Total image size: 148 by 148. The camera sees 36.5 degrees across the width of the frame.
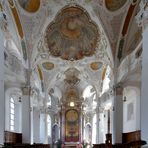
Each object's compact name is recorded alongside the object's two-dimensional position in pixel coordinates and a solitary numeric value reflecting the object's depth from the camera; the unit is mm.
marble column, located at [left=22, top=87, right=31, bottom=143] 14745
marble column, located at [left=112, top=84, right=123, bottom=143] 14427
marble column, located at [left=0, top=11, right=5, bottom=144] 7572
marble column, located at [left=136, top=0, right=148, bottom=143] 6996
